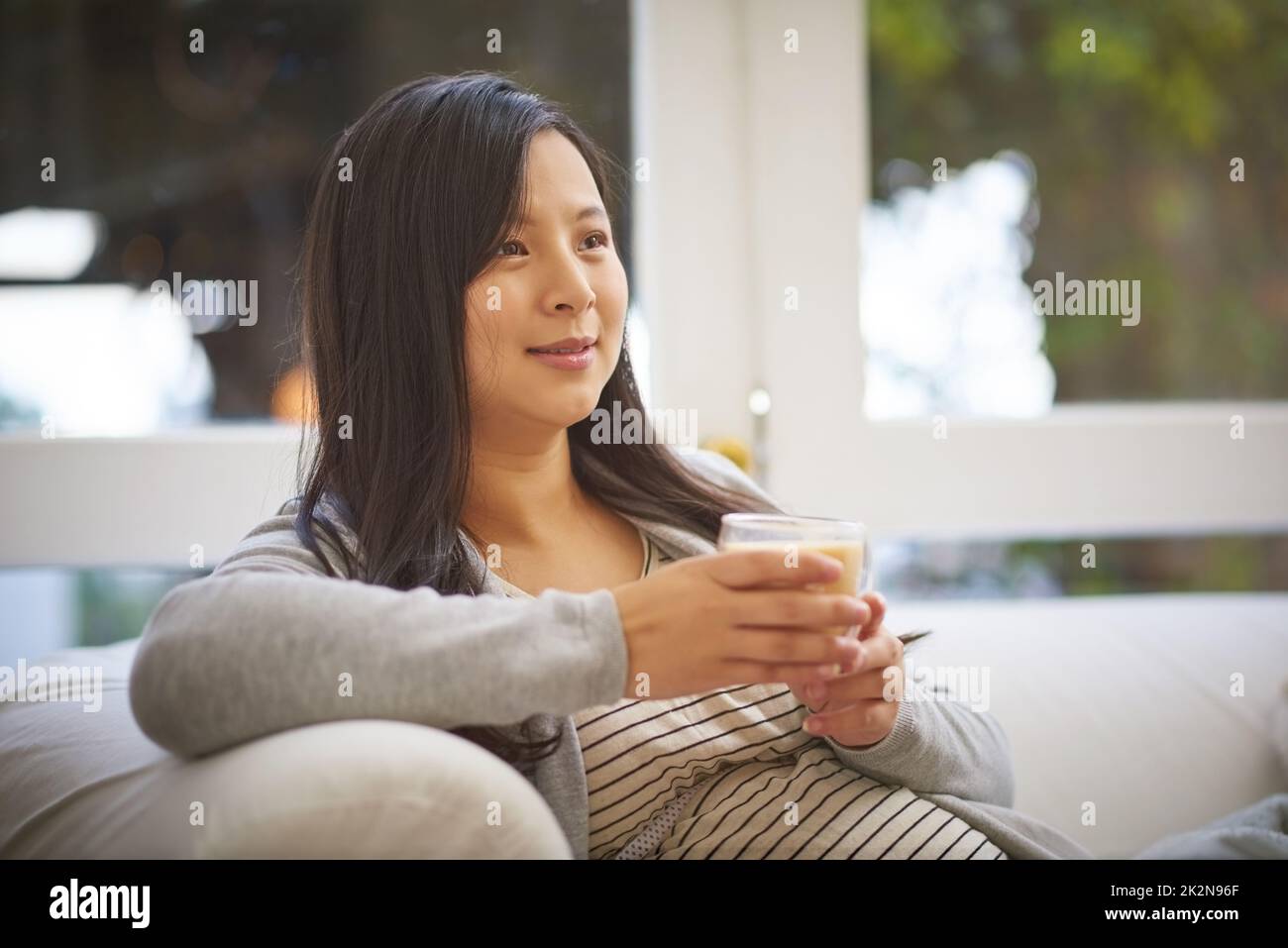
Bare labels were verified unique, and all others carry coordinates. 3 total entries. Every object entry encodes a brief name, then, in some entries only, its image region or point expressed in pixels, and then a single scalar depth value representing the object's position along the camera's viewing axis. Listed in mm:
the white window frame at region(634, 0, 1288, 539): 2115
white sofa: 806
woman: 1070
